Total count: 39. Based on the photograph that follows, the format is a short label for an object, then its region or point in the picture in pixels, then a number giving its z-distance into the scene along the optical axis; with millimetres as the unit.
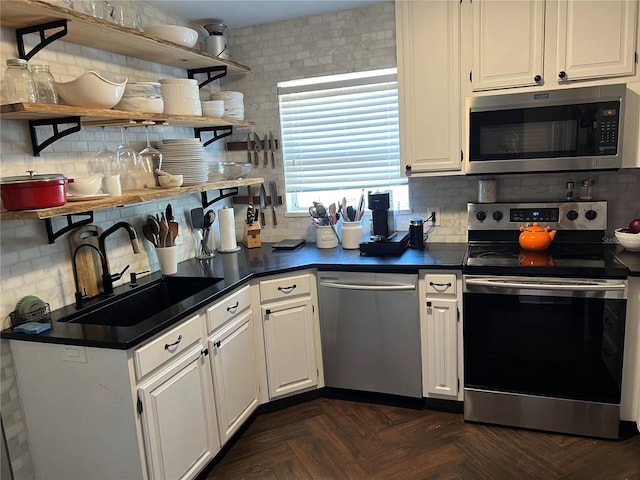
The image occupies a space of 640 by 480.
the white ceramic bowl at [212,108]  2982
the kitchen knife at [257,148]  3615
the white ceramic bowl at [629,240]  2641
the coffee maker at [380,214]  3078
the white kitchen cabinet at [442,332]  2732
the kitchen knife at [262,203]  3670
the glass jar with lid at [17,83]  1933
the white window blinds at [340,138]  3367
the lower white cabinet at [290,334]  2893
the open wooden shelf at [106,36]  1906
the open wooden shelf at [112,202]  1844
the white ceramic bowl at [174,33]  2626
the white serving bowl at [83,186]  2072
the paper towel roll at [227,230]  3371
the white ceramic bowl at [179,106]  2660
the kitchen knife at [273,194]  3649
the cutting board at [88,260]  2377
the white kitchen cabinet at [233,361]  2488
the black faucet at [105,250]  2449
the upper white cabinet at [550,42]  2520
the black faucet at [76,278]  2316
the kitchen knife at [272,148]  3605
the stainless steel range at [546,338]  2459
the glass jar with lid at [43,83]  2018
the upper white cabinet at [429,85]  2826
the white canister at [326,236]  3363
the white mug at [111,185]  2240
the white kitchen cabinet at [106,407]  1932
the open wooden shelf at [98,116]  1832
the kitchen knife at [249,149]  3647
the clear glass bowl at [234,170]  3256
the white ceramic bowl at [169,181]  2598
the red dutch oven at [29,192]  1843
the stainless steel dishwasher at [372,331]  2818
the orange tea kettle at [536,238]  2791
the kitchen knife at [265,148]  3617
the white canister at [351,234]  3246
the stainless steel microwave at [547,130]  2555
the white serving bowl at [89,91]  2049
